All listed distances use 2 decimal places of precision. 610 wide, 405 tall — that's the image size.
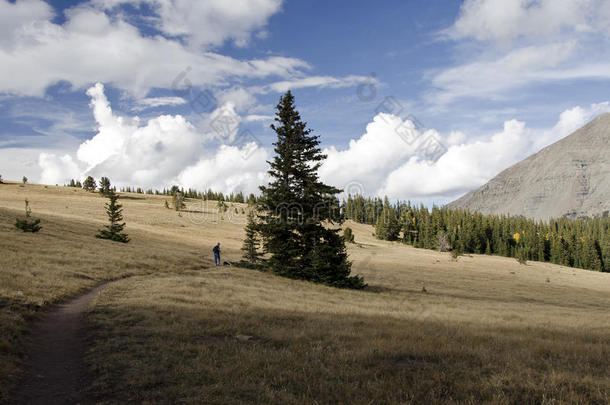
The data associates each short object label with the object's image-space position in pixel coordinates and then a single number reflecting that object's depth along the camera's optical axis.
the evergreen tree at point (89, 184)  139.00
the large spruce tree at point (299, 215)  29.14
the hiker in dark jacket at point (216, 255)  35.00
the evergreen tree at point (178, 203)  113.72
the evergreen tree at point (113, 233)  43.38
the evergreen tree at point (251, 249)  34.72
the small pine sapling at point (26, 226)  33.97
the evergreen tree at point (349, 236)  93.31
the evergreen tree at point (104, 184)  128.64
